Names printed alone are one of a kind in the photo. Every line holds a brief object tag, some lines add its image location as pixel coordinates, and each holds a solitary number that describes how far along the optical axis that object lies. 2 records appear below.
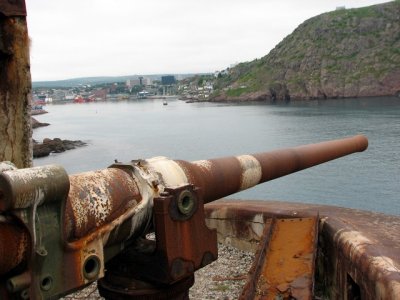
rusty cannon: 2.27
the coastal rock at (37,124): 80.32
